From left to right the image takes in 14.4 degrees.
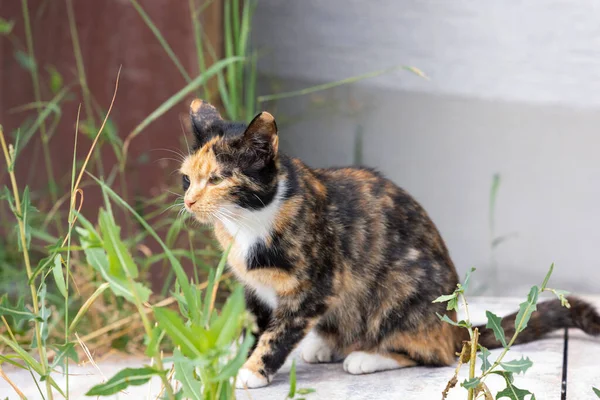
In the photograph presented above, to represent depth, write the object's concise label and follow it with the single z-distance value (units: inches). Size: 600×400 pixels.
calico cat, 95.3
